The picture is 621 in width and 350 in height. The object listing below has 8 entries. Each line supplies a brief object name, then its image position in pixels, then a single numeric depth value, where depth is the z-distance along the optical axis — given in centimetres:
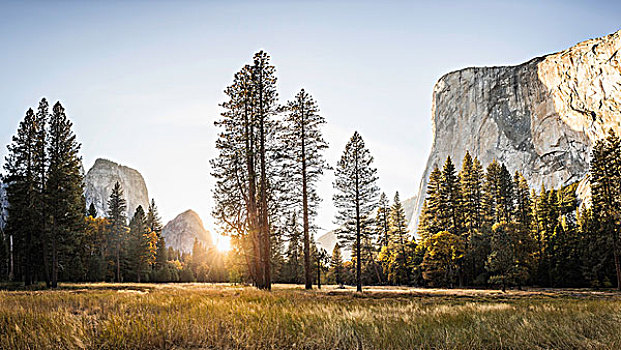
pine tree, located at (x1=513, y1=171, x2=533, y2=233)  5552
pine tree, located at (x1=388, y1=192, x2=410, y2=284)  5650
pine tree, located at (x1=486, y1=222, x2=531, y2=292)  3450
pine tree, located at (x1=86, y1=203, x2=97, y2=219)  6575
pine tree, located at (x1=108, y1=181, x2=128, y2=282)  5609
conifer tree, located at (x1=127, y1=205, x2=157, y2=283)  5582
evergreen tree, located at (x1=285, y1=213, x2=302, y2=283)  2338
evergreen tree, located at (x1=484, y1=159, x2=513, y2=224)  5488
